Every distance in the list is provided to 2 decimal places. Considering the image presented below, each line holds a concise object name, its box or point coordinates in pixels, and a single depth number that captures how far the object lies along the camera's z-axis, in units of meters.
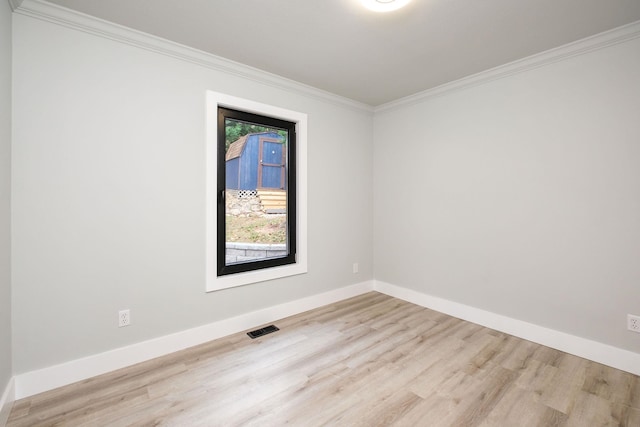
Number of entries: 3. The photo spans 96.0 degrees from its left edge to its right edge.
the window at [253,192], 2.61
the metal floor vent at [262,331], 2.65
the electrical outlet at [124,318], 2.15
